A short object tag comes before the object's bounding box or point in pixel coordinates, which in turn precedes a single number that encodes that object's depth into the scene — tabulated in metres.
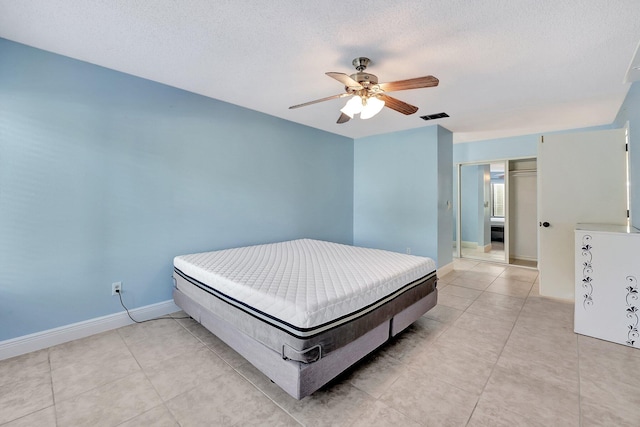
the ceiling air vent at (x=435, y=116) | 3.77
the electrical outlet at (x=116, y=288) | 2.65
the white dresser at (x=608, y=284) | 2.36
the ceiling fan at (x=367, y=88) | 2.04
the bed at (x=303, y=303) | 1.62
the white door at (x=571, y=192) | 3.21
